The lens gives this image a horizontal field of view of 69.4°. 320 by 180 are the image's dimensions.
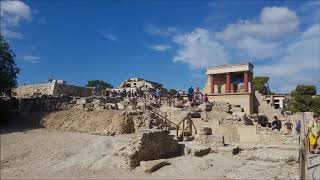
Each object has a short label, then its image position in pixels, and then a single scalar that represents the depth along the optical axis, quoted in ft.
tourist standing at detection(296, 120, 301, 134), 41.79
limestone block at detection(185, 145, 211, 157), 33.69
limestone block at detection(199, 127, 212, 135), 37.63
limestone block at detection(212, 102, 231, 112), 58.41
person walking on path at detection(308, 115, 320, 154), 31.13
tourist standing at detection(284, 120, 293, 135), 40.68
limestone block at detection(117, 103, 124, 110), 49.43
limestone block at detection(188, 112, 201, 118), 47.01
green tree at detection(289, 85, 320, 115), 98.29
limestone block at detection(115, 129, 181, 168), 30.08
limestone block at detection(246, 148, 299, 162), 30.39
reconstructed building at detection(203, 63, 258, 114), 71.76
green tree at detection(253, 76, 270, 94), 126.22
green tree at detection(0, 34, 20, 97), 46.00
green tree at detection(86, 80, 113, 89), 170.65
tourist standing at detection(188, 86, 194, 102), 64.49
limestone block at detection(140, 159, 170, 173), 28.99
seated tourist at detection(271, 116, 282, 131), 42.44
